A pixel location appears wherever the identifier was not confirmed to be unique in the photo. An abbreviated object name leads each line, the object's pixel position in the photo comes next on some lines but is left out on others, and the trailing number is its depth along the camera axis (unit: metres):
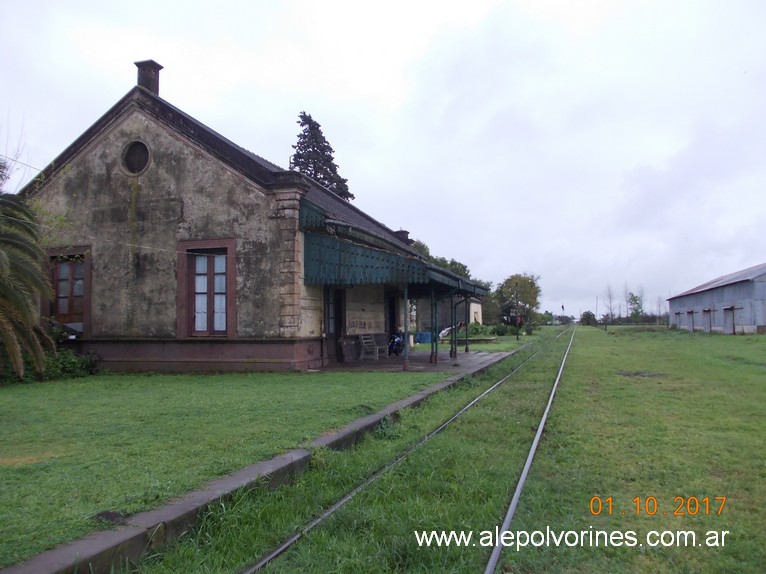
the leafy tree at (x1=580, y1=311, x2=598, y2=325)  95.11
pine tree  42.91
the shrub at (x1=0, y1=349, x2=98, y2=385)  13.19
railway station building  14.67
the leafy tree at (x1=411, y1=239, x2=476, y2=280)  55.62
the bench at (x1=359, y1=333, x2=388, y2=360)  19.09
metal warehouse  36.34
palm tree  9.65
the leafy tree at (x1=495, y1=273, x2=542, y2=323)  53.09
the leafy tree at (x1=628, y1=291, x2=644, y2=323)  97.37
